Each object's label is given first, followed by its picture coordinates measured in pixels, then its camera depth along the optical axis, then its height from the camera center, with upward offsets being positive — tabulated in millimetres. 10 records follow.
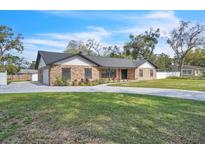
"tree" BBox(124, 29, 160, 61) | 30610 +6610
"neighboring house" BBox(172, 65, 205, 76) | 30520 +865
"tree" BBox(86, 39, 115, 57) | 31988 +6194
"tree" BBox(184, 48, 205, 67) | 32358 +4005
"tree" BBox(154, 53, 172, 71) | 32503 +3222
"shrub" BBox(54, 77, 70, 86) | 13272 -612
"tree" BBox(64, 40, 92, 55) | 31937 +6445
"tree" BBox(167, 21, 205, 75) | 26032 +6845
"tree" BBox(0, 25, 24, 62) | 20517 +5135
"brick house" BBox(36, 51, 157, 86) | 13620 +817
